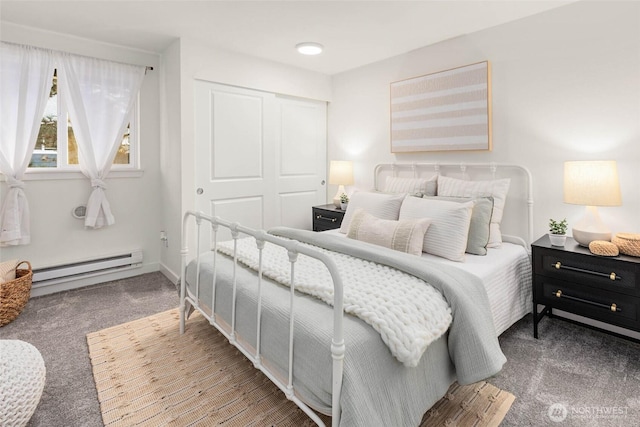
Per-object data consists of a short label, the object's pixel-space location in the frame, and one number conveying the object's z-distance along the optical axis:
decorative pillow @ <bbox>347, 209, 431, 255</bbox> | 2.23
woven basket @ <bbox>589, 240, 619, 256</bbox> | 1.98
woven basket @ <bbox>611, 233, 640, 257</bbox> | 1.94
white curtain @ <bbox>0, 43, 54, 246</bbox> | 2.75
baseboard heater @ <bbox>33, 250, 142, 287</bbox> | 3.04
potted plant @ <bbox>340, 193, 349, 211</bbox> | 3.71
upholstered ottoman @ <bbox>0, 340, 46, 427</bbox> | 1.36
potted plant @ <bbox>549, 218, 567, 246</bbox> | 2.20
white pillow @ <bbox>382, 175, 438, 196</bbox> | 3.04
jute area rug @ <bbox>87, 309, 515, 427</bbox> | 1.58
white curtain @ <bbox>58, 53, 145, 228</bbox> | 3.05
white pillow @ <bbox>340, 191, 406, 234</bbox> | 2.74
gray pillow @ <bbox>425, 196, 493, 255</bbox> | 2.32
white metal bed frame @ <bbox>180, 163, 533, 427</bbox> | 1.12
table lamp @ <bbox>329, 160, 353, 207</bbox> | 3.88
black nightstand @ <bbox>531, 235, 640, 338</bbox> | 1.92
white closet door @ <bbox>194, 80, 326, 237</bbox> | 3.29
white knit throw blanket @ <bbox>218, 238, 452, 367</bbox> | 1.25
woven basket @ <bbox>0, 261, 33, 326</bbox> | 2.48
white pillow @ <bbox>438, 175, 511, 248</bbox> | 2.52
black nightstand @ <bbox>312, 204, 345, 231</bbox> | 3.61
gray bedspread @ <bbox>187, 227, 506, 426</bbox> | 1.18
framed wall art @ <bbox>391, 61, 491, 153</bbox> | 2.84
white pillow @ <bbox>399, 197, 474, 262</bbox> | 2.22
